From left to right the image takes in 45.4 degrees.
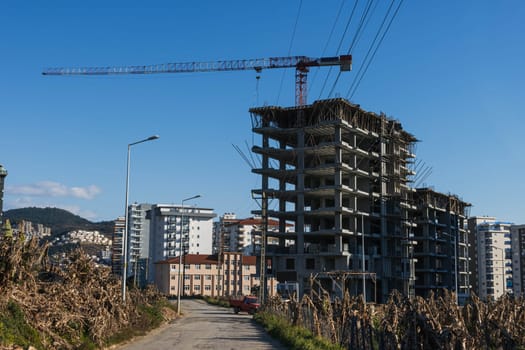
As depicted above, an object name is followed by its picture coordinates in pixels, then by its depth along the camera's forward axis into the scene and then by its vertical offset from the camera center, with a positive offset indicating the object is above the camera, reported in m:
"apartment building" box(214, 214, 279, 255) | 193.38 +3.73
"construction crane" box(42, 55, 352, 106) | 100.88 +31.52
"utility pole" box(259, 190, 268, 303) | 76.68 +1.11
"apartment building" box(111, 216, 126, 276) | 177.12 -4.94
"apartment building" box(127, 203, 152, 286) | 179.35 -2.56
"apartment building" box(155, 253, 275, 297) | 137.75 -6.07
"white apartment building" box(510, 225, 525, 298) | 174.88 -0.45
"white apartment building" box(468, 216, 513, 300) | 175.12 -0.88
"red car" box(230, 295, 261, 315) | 60.76 -5.51
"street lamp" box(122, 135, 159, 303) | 33.62 +0.24
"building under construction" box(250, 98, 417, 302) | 85.38 +7.56
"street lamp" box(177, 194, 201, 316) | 53.48 -4.90
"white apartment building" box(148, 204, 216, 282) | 175.25 +4.61
